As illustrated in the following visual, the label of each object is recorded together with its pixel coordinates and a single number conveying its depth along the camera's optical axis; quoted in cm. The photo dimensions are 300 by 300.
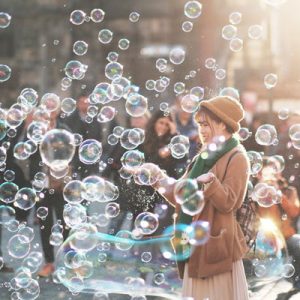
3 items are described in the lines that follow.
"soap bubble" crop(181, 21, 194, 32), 1384
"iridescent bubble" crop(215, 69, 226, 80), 1196
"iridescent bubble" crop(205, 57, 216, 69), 1348
